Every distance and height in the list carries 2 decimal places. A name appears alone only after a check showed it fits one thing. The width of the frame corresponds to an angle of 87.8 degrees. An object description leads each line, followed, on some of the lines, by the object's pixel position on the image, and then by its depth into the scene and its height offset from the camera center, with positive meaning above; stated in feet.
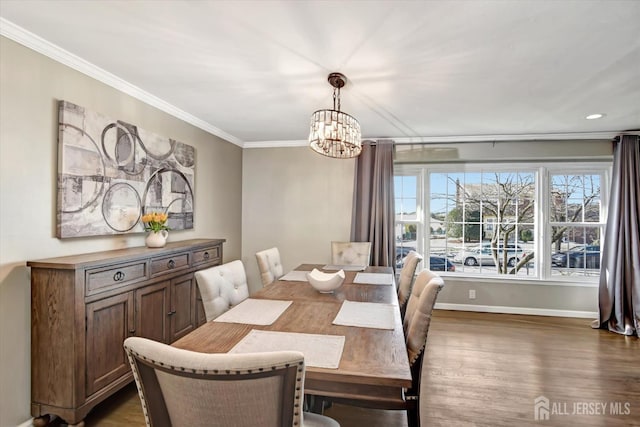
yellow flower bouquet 9.16 -0.24
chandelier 7.34 +1.86
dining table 3.87 -1.80
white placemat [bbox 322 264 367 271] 10.60 -1.74
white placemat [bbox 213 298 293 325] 5.56 -1.78
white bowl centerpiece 7.30 -1.51
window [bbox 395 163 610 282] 14.17 -0.09
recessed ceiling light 10.89 +3.35
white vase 9.03 -0.75
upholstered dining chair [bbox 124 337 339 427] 2.71 -1.50
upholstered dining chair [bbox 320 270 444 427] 5.44 -2.12
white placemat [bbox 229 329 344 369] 4.11 -1.79
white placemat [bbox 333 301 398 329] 5.47 -1.79
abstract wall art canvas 7.19 +0.96
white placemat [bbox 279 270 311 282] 8.93 -1.75
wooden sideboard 6.20 -2.27
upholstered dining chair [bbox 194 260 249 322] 6.38 -1.54
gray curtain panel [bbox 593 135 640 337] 12.36 -1.12
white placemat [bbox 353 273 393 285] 8.68 -1.76
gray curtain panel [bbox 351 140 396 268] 14.21 +0.53
